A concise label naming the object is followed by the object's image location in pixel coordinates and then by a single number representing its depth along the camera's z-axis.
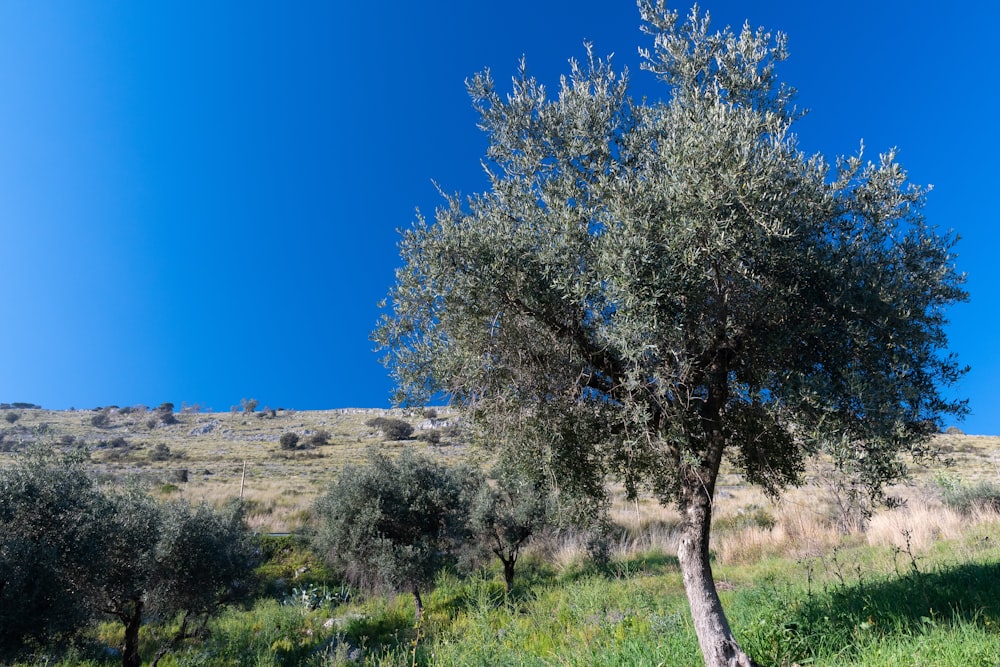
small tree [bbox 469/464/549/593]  21.91
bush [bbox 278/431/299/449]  70.26
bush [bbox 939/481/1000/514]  19.38
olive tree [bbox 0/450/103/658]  10.82
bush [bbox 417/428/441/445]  70.86
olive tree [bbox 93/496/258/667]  13.98
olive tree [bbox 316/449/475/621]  19.31
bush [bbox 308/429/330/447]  73.21
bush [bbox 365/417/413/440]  77.56
